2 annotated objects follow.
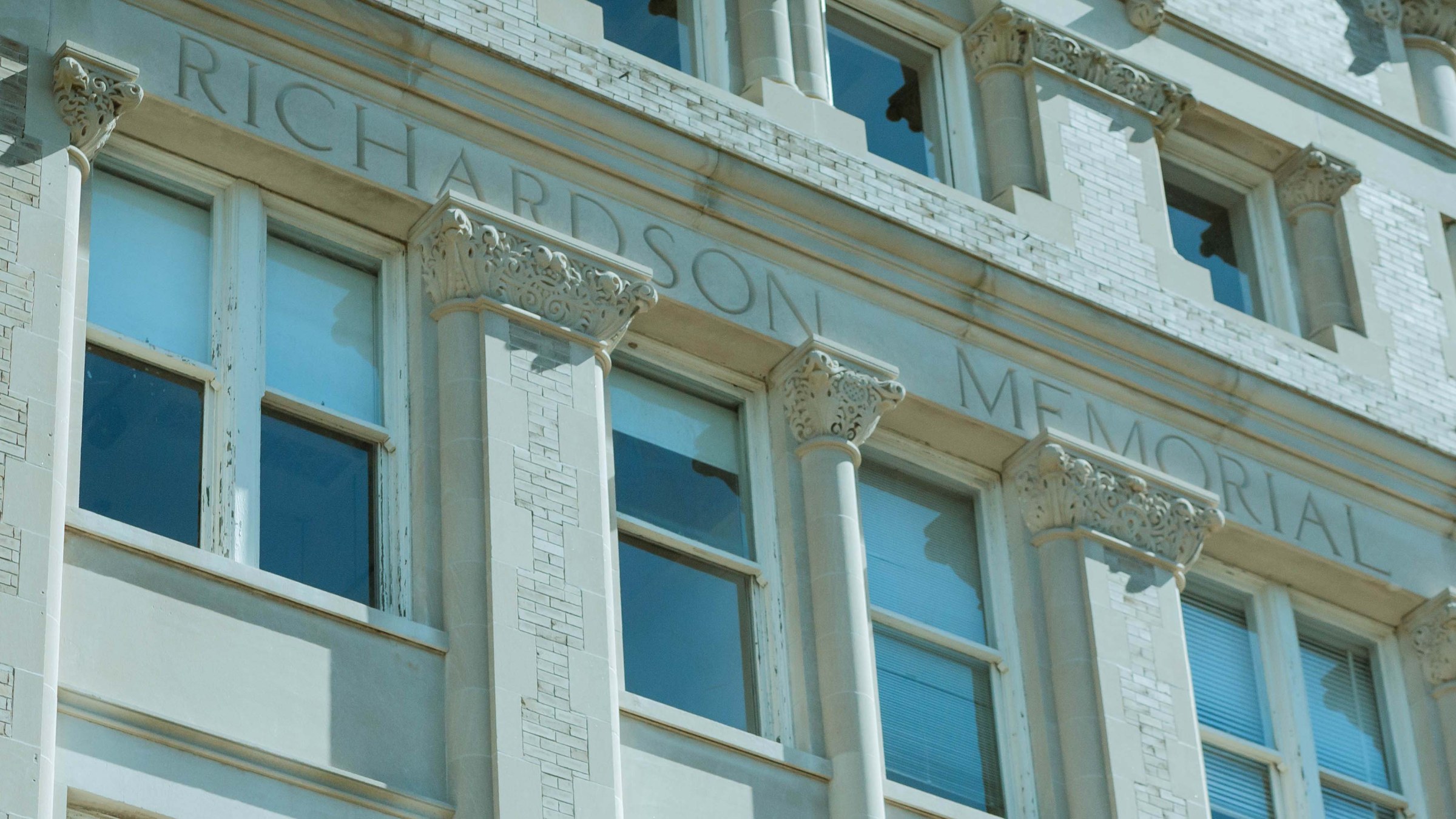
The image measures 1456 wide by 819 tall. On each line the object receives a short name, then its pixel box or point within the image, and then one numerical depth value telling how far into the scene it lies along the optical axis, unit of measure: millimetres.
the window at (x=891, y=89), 20375
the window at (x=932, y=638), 17312
